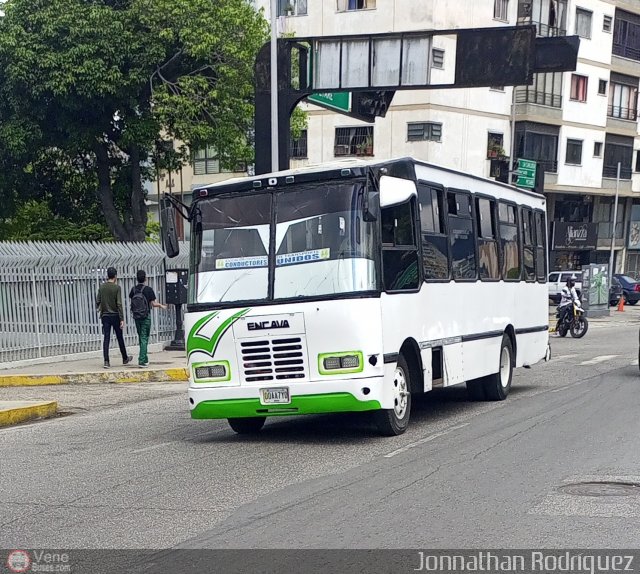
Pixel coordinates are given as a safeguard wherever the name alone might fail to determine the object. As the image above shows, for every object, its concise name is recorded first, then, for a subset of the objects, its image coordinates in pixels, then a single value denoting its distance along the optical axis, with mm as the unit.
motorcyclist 29628
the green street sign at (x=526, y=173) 38156
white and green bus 10547
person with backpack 19844
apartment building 43812
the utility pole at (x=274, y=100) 20281
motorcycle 29922
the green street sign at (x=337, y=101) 22156
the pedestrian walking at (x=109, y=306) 19578
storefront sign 54125
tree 32125
